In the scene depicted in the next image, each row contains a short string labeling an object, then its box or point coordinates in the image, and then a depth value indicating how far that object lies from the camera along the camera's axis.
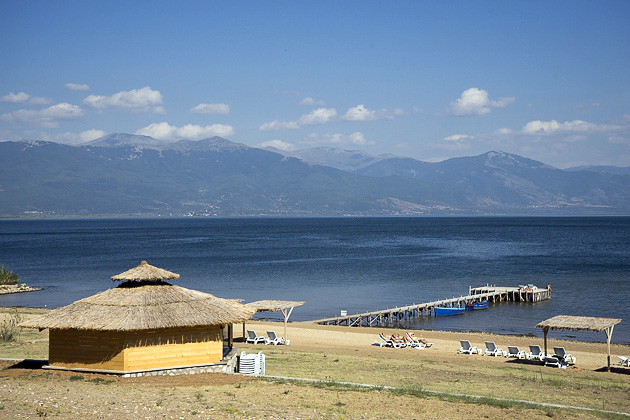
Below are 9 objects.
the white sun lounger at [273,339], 33.34
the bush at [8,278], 64.93
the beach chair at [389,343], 34.31
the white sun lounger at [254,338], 33.62
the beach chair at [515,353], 30.58
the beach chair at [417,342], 34.19
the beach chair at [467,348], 31.81
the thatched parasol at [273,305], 34.47
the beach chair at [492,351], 31.36
